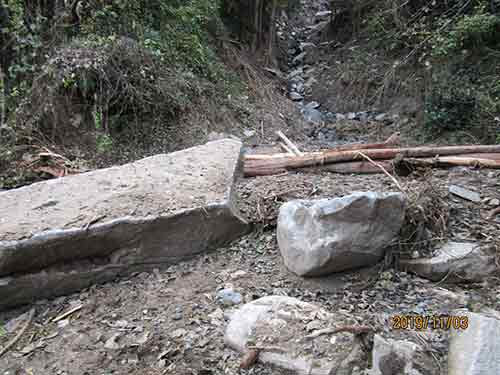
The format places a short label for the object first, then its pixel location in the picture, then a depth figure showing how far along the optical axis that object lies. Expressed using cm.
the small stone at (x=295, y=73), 768
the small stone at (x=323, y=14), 961
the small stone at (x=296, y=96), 696
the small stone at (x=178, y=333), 191
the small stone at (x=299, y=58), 815
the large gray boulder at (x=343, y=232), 211
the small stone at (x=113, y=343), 187
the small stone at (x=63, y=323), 205
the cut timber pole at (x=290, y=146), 376
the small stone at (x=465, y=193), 272
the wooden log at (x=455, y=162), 312
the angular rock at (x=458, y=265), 220
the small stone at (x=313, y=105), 670
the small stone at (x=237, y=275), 231
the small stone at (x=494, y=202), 266
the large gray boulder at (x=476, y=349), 136
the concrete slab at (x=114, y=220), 217
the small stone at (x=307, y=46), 816
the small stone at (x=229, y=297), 211
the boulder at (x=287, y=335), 155
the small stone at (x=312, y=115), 625
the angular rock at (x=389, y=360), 148
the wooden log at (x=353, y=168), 323
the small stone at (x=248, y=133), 528
